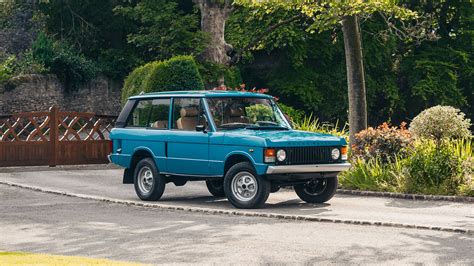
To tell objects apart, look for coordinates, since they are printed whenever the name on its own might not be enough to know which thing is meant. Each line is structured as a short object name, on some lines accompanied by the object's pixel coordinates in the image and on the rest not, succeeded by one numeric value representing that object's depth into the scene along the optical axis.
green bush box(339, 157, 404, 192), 20.86
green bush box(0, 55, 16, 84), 41.81
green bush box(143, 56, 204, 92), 29.02
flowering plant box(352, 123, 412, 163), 22.64
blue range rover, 17.23
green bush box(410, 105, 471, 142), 25.12
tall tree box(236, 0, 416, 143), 25.50
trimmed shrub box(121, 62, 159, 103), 29.83
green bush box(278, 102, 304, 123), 34.07
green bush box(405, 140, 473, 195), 20.02
